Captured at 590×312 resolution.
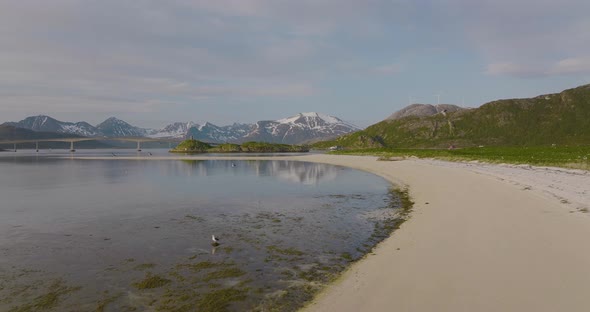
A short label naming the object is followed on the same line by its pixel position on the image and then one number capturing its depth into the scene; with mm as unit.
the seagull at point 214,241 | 17256
